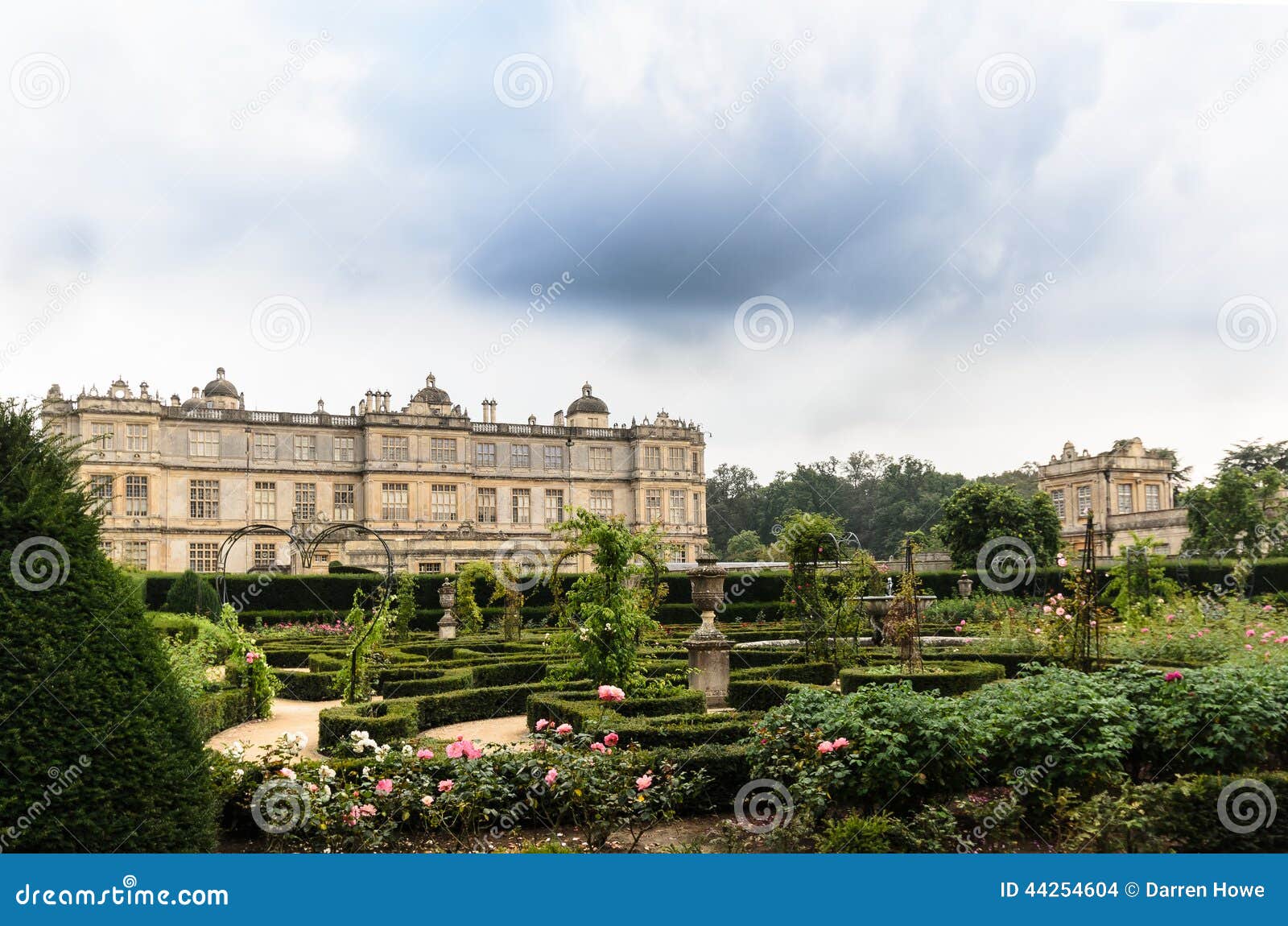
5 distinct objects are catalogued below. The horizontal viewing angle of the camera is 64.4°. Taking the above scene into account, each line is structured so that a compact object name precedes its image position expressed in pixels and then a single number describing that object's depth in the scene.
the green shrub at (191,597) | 19.48
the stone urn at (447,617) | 18.72
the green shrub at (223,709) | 8.30
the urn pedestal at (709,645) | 9.91
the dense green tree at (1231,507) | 29.84
